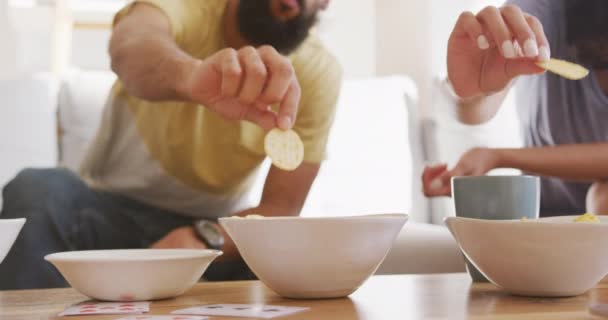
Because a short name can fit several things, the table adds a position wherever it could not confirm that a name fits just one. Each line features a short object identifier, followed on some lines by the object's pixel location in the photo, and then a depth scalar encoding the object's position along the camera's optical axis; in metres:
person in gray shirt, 1.35
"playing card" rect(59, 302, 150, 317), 1.02
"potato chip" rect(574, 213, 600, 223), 1.09
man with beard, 1.88
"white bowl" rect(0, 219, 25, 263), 1.08
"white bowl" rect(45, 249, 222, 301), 1.07
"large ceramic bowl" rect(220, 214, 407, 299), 1.06
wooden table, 1.01
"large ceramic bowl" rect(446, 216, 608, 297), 1.05
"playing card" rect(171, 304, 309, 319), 1.00
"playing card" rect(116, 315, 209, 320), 0.98
